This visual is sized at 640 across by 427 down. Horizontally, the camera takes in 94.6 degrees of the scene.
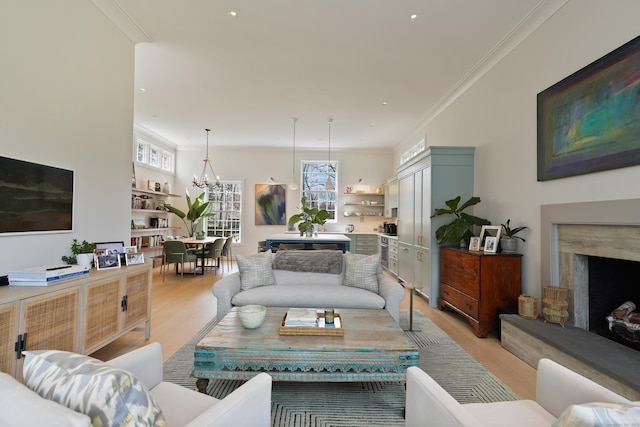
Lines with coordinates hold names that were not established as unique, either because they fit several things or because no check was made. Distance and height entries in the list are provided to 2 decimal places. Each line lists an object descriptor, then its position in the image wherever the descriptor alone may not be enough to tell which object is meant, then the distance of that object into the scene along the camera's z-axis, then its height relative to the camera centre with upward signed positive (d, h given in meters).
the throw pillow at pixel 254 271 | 3.22 -0.59
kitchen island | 4.92 -0.36
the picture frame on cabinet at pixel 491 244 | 3.24 -0.26
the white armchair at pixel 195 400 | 1.01 -0.71
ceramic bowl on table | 2.08 -0.70
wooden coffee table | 1.82 -0.88
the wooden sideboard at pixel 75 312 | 1.72 -0.70
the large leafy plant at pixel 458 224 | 3.62 -0.04
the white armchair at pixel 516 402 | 1.07 -0.72
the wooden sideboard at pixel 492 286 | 3.11 -0.68
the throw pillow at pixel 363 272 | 3.19 -0.58
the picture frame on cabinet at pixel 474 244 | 3.47 -0.27
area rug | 1.83 -1.23
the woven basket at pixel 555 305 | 2.51 -0.71
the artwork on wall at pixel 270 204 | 8.35 +0.40
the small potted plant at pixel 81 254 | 2.51 -0.33
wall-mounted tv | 2.04 +0.13
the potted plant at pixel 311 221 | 5.41 -0.04
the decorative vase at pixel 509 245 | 3.18 -0.25
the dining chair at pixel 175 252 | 5.79 -0.69
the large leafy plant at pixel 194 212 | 7.31 +0.14
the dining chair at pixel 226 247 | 6.88 -0.69
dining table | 6.18 -0.52
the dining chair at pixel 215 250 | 6.34 -0.71
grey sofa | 2.90 -0.72
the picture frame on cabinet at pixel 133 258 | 2.87 -0.42
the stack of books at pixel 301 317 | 2.16 -0.76
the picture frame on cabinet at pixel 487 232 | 3.39 -0.13
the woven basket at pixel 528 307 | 2.72 -0.80
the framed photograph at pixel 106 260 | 2.59 -0.40
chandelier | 8.29 +1.26
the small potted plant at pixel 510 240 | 3.16 -0.20
